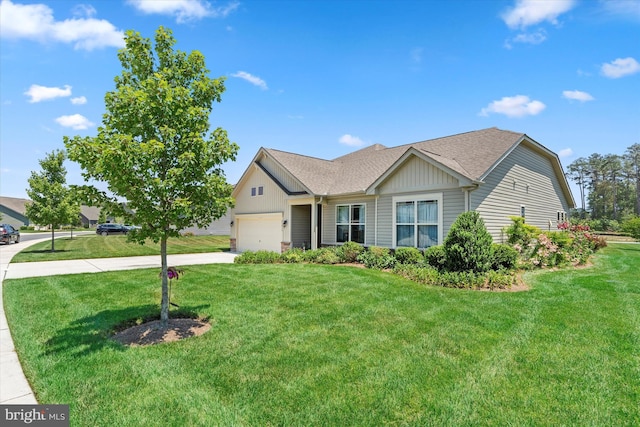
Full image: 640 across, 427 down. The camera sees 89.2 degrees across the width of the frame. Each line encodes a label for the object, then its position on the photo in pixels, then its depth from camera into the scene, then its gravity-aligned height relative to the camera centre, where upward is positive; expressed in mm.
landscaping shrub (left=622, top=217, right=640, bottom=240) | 24734 -599
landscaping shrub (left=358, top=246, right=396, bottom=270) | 11180 -1407
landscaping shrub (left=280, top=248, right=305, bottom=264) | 13435 -1623
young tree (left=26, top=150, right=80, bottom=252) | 19234 +1300
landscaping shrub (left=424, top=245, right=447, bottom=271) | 9866 -1182
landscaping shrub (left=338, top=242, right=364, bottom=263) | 12641 -1310
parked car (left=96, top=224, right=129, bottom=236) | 39500 -1423
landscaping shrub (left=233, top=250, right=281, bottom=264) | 13469 -1685
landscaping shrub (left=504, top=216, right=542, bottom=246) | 12000 -513
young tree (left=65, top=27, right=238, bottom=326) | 4719 +1070
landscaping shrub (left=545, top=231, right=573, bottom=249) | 12234 -748
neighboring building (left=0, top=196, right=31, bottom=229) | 58281 +784
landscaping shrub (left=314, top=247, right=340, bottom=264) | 12625 -1511
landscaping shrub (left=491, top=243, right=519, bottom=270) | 9544 -1136
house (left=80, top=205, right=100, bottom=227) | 67812 +133
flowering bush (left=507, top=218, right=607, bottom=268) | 11430 -1098
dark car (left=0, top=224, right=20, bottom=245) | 25344 -1399
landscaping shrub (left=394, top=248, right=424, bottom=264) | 10664 -1241
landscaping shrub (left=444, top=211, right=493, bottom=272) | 8867 -723
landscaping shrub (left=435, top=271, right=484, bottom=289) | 8202 -1570
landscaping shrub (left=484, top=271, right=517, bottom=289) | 8133 -1559
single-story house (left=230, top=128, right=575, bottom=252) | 11664 +1133
